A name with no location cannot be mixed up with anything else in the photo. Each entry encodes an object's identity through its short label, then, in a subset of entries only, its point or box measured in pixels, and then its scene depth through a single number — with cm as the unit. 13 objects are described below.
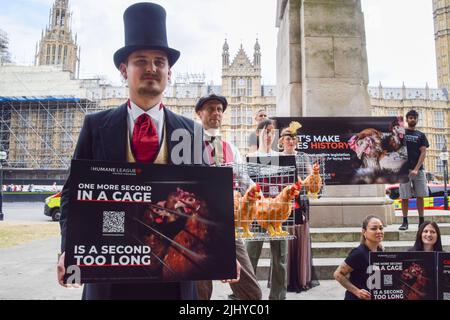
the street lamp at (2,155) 2130
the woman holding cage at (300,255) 469
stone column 723
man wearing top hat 202
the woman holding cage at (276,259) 399
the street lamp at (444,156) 2012
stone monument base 682
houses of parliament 5656
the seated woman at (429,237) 339
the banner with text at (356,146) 534
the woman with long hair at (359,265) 304
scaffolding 5619
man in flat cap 289
